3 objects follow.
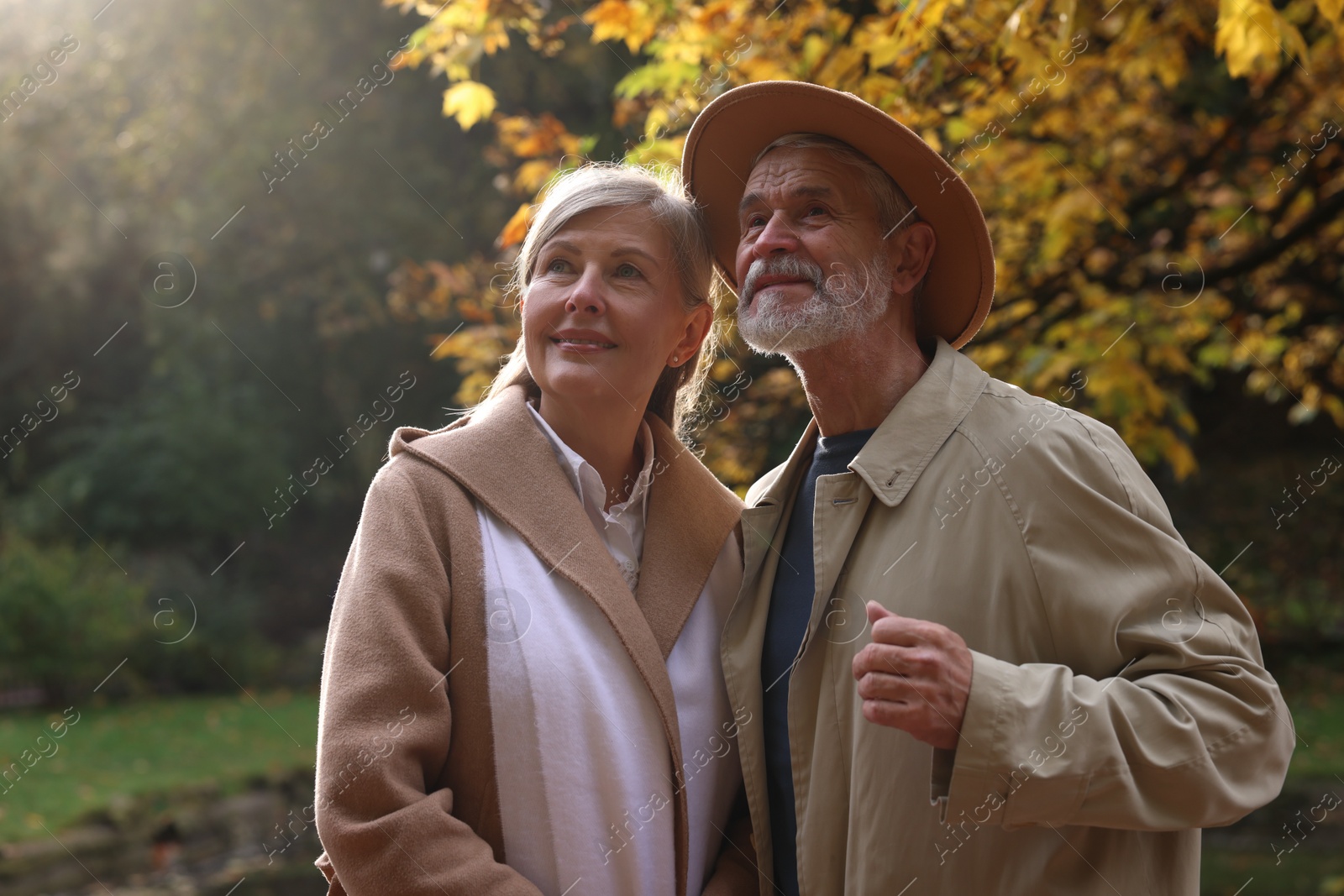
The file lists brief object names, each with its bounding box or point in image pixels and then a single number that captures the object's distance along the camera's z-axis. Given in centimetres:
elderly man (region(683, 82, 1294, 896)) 222
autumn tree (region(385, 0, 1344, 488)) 318
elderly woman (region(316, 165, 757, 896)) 228
